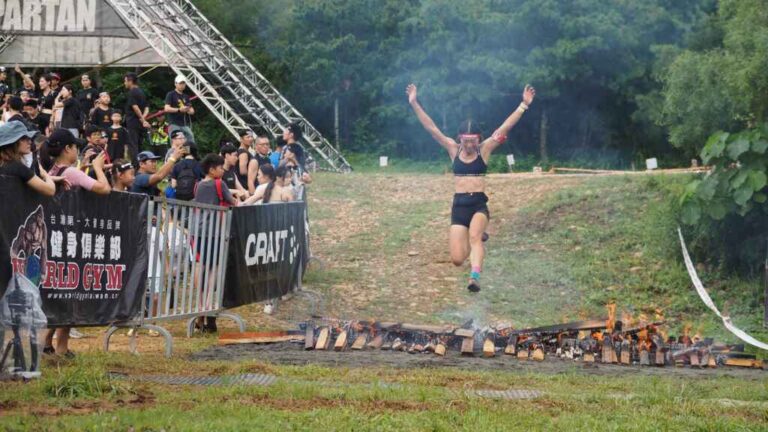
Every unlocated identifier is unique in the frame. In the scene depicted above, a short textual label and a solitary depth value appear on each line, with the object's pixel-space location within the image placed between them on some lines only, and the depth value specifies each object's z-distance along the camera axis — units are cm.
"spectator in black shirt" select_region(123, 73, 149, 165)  2128
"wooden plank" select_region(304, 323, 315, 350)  1278
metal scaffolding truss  3278
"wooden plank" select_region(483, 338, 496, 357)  1268
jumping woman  1541
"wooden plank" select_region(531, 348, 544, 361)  1266
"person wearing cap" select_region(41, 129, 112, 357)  1079
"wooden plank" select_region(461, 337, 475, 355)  1277
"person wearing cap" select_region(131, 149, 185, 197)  1332
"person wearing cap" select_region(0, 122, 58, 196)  952
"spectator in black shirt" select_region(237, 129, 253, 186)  1802
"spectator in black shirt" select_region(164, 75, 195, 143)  2059
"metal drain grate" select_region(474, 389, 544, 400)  931
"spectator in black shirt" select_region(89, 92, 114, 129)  2050
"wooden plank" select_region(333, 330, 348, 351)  1280
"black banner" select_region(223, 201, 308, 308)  1411
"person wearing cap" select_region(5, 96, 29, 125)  1692
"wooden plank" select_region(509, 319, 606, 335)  1367
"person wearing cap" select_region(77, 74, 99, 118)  2284
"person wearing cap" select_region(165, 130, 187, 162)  1382
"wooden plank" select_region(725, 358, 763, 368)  1267
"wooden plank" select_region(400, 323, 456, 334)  1346
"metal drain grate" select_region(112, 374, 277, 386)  953
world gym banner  956
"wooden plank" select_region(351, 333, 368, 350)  1297
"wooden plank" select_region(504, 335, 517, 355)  1293
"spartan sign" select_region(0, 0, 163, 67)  3416
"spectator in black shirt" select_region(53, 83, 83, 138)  2128
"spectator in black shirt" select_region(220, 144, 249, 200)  1628
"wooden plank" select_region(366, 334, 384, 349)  1316
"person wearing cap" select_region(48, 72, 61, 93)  2338
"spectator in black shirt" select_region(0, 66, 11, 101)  2202
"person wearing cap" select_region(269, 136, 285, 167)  1988
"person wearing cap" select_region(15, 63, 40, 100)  2234
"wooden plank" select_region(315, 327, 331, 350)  1284
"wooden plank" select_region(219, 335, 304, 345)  1294
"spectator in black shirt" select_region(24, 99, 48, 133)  1933
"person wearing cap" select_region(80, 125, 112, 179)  1399
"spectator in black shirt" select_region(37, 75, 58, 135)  2229
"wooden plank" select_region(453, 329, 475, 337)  1316
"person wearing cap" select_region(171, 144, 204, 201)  1499
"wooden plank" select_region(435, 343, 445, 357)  1267
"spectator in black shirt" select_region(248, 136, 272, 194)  1783
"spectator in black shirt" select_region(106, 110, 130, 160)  1984
